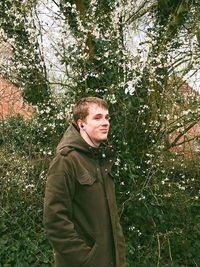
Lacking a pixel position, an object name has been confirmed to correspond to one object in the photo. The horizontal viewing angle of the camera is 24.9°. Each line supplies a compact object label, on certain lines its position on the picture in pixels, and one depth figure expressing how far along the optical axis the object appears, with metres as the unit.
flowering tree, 6.32
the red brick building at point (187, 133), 6.65
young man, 2.79
